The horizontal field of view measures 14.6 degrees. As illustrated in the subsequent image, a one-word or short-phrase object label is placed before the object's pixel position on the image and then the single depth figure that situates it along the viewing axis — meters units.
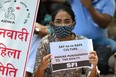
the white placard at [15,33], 4.51
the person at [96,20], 6.29
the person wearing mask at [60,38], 4.88
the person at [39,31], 5.73
